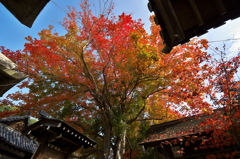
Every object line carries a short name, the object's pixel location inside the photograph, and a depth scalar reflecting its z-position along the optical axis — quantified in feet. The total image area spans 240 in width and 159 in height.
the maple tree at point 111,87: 35.01
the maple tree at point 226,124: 23.57
